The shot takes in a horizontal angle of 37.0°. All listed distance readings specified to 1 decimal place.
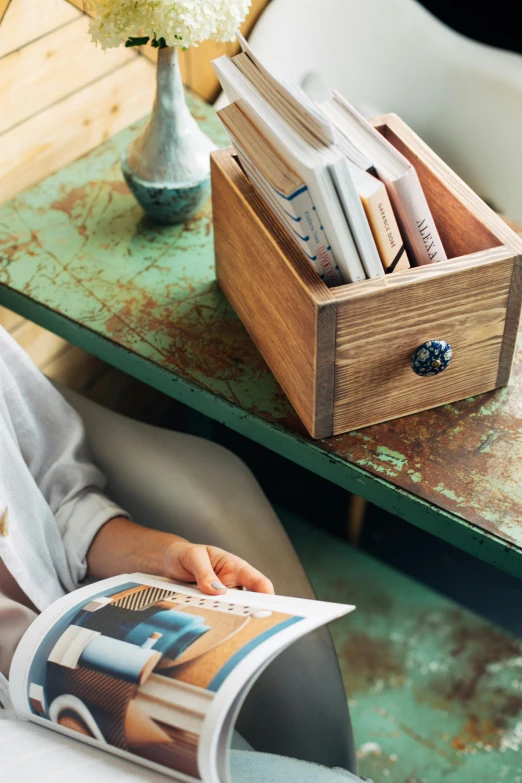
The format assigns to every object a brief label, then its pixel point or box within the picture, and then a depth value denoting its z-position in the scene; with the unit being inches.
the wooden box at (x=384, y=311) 29.5
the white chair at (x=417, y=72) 54.7
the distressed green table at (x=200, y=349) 31.6
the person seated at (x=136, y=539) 34.1
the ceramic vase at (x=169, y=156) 41.3
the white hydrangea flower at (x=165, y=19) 35.2
